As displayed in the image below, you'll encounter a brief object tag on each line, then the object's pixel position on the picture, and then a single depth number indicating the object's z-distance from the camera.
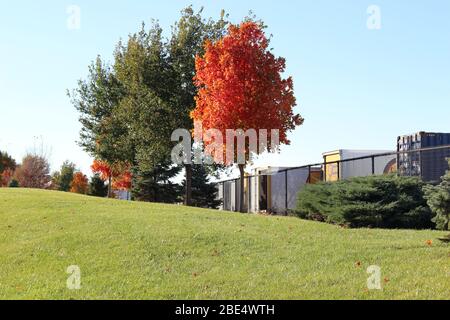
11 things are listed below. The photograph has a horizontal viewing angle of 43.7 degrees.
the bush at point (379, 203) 17.52
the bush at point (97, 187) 62.25
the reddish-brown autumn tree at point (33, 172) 76.12
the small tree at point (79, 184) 73.50
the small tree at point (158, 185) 47.28
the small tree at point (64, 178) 75.50
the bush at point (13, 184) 63.53
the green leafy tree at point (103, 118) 42.59
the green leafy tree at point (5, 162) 70.50
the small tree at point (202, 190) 45.59
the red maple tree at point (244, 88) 28.61
